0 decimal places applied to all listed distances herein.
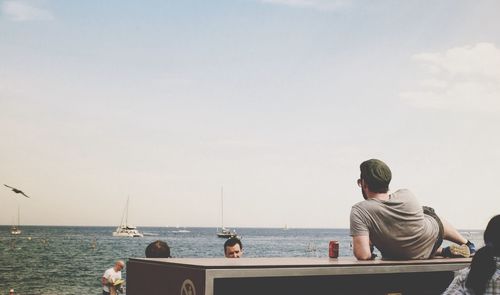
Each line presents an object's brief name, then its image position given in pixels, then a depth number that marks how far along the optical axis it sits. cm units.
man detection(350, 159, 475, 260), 363
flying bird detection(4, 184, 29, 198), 2249
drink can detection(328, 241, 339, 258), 394
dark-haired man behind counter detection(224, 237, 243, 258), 631
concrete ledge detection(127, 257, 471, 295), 289
